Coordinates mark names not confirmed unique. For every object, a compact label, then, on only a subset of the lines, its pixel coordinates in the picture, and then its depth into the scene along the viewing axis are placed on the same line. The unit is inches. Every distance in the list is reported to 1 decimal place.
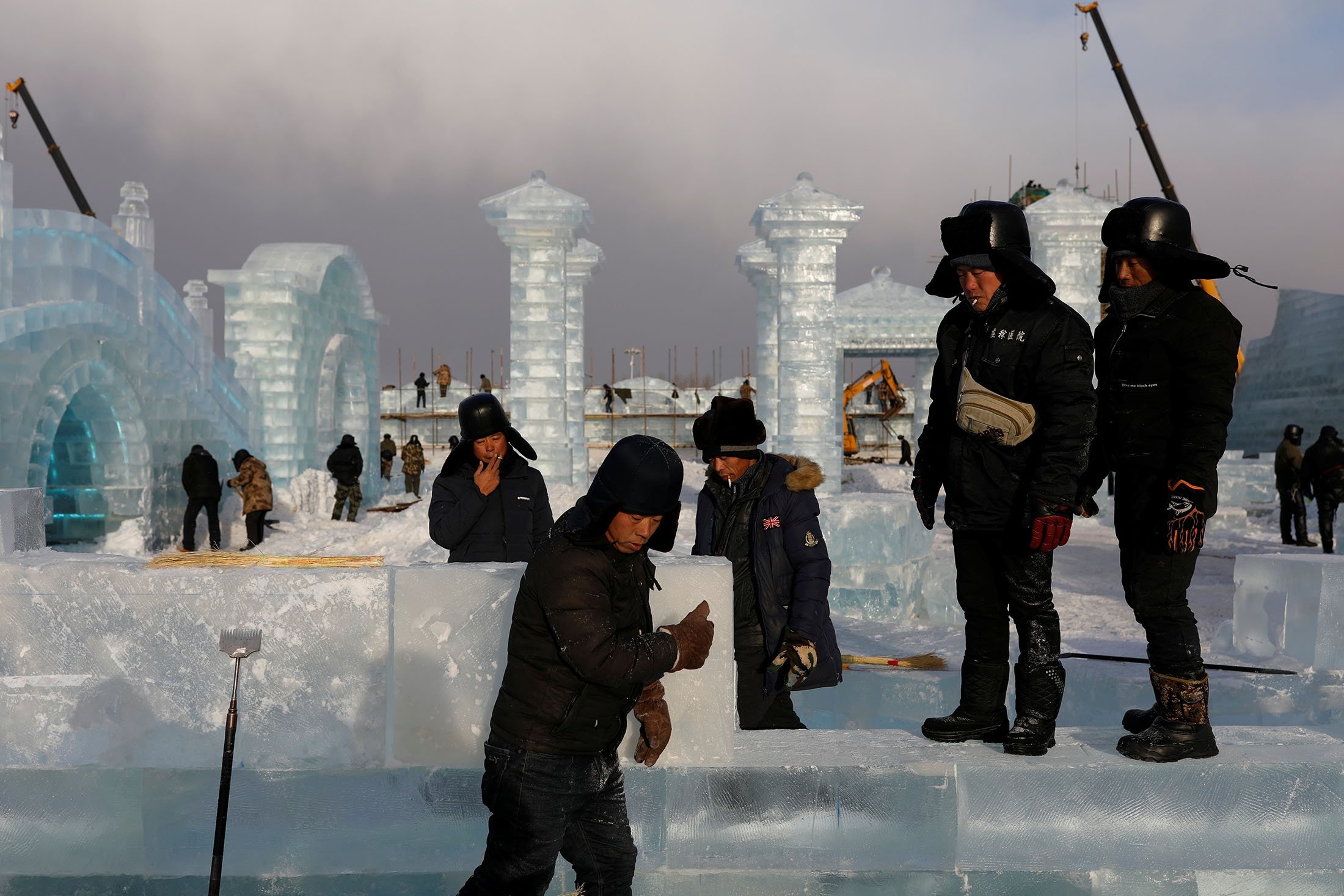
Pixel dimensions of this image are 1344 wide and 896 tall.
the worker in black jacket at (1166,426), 116.0
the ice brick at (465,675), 120.9
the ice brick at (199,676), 126.3
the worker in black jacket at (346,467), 617.3
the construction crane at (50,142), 1021.2
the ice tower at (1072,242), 640.4
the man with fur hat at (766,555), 145.5
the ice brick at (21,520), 159.0
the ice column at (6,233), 393.1
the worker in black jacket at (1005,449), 116.3
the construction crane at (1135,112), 984.9
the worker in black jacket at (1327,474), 503.9
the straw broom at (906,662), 232.4
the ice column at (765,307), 677.9
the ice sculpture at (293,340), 660.1
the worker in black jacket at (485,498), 171.9
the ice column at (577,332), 681.6
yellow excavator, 1306.6
